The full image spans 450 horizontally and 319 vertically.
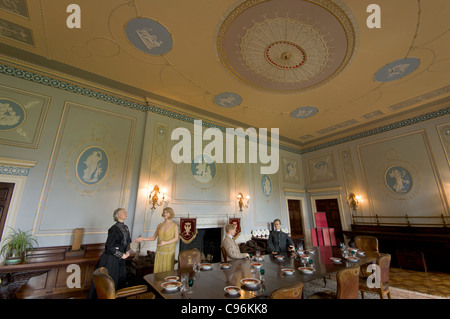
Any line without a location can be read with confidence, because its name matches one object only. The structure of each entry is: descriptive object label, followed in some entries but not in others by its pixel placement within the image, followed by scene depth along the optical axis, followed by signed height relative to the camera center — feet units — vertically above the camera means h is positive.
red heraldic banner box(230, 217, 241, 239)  20.99 -0.39
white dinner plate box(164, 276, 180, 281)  7.70 -2.24
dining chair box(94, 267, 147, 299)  6.27 -2.07
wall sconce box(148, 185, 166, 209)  16.98 +1.94
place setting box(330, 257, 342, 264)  10.28 -2.16
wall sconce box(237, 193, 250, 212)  22.49 +1.79
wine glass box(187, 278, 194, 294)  6.53 -2.17
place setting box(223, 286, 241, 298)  6.22 -2.27
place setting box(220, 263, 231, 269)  9.49 -2.21
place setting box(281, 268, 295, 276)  8.40 -2.20
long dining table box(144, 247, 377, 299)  6.44 -2.29
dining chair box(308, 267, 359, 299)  7.02 -2.29
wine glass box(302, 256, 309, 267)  9.62 -2.06
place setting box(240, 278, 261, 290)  6.78 -2.23
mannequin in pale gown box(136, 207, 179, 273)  10.86 -1.31
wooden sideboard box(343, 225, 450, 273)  17.78 -2.63
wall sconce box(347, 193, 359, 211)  24.89 +2.11
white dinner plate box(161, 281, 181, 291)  6.61 -2.23
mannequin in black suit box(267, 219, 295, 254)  13.62 -1.53
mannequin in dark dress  9.07 -1.62
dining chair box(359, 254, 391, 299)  9.45 -2.98
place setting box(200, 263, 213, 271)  9.23 -2.18
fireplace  19.45 -2.23
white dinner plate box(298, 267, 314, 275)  8.48 -2.17
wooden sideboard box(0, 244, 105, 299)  10.73 -3.00
